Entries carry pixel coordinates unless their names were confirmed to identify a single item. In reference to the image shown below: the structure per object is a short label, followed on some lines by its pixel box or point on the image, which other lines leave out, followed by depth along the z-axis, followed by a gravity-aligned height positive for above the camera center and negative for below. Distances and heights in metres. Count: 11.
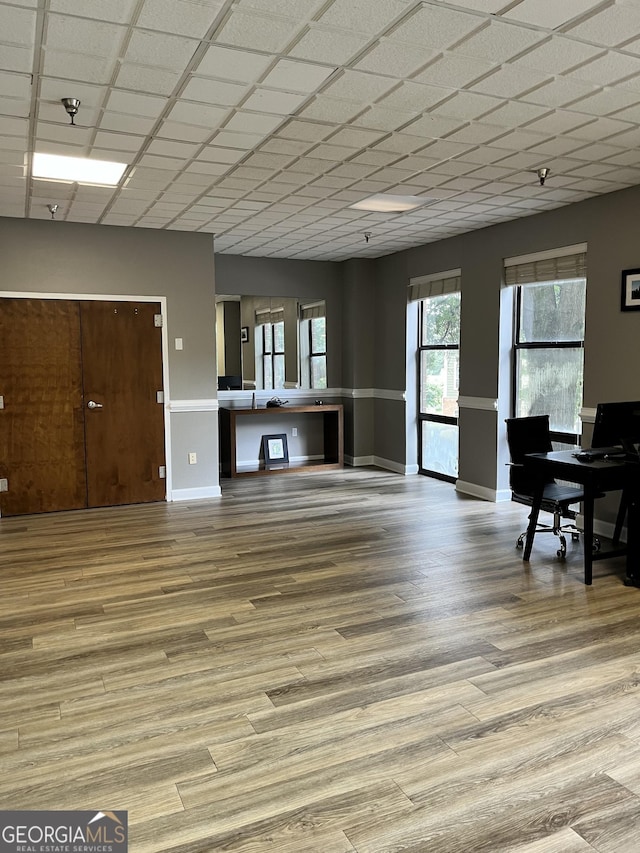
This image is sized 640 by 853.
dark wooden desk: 3.96 -0.77
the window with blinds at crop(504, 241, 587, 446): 5.53 +0.20
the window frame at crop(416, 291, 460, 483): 7.24 -0.65
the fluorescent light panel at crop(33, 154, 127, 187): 4.07 +1.25
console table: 7.63 -0.91
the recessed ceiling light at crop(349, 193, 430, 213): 5.13 +1.26
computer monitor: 4.27 -0.40
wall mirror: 8.55 +0.24
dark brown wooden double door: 5.84 -0.39
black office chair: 4.51 -0.87
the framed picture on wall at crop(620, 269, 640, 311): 4.75 +0.49
